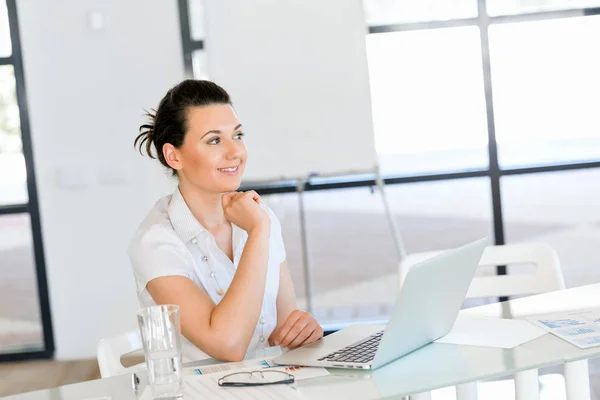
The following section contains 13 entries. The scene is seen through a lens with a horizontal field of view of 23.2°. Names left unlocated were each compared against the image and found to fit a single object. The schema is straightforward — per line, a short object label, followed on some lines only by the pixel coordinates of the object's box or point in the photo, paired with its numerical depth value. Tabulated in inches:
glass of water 100.0
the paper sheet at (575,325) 108.2
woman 116.2
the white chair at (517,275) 140.4
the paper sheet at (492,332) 109.8
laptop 103.4
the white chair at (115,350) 117.9
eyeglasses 102.6
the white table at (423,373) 100.9
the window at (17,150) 236.4
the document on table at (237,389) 100.3
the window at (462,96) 235.3
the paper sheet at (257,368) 104.9
